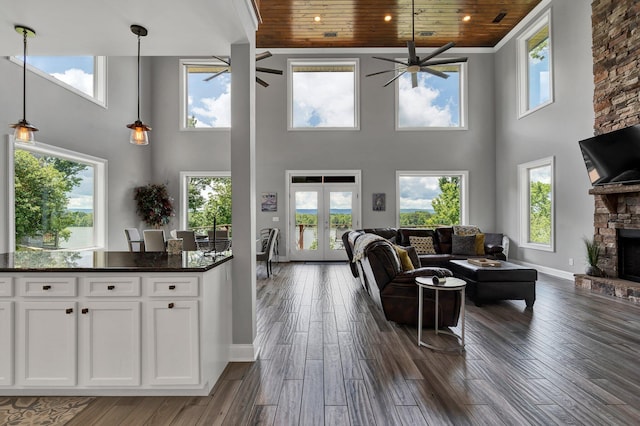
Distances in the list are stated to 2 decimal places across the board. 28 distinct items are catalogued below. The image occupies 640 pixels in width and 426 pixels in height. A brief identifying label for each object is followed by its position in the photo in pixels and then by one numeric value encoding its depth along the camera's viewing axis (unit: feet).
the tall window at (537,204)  20.51
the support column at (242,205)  8.90
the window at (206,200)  27.40
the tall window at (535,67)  20.49
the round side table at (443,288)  9.48
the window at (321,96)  26.96
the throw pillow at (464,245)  21.07
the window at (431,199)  26.84
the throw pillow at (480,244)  21.15
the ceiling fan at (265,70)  15.55
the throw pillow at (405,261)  12.33
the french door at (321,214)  26.84
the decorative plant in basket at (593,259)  16.33
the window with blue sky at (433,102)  26.76
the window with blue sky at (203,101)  27.35
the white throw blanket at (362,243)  12.36
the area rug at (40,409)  6.35
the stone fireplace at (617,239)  14.70
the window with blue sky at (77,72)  16.12
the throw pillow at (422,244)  20.92
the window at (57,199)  15.01
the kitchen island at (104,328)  7.02
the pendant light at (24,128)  8.57
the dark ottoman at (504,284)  13.28
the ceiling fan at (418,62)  17.06
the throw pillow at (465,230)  22.04
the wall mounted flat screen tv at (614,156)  13.98
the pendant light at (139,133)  9.99
